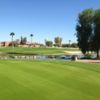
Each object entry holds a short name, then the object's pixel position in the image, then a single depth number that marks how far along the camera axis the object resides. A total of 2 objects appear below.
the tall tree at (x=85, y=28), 23.02
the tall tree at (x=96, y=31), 22.50
